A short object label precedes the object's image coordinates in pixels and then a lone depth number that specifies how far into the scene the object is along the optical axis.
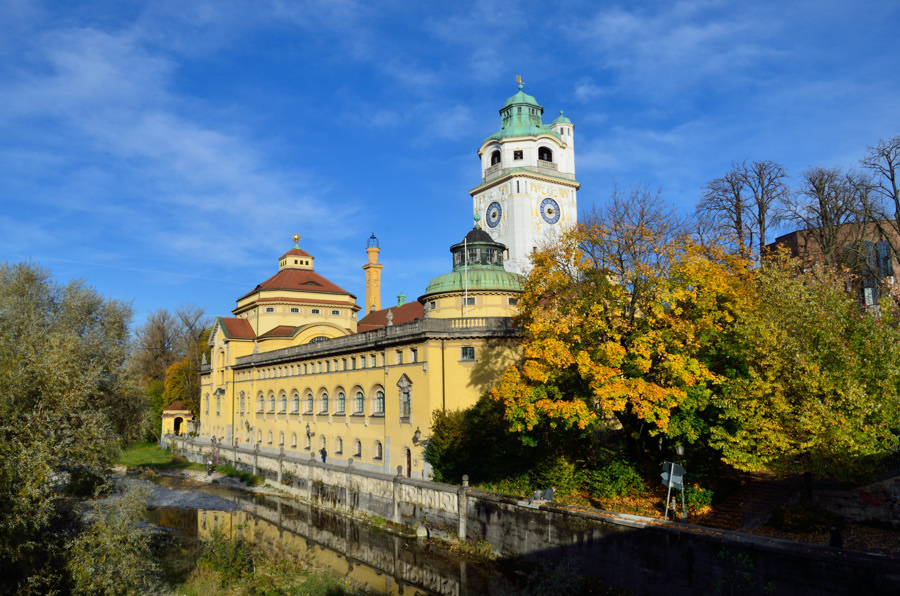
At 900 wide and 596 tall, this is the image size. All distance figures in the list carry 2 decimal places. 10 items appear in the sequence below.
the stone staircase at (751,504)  20.73
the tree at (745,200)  35.78
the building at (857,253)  33.91
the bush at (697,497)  22.44
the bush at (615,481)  24.86
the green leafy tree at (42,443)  14.80
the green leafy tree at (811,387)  17.75
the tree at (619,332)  21.89
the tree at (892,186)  32.94
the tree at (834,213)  34.03
